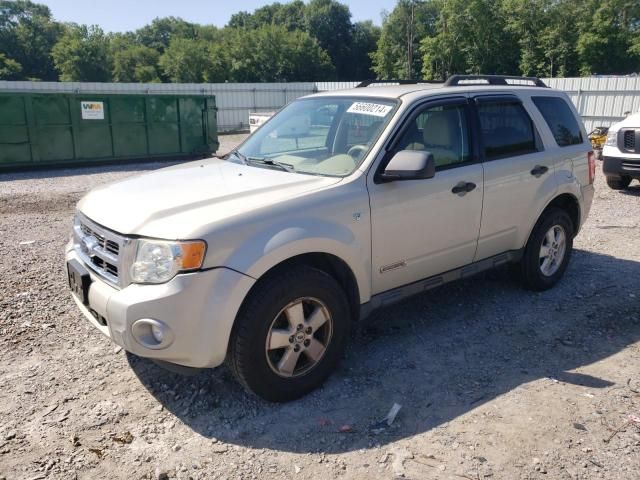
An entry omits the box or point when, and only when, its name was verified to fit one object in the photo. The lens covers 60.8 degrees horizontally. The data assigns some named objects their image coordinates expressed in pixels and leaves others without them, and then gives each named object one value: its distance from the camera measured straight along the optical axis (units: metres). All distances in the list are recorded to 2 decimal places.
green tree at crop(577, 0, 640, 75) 47.28
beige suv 2.96
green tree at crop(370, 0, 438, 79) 68.00
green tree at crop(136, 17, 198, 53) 105.88
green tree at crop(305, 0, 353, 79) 89.81
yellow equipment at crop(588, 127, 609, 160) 15.05
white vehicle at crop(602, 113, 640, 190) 9.82
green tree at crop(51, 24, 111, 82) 72.75
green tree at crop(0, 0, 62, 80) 84.44
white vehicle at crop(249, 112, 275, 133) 18.59
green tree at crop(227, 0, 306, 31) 101.44
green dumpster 13.43
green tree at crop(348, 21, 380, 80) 87.80
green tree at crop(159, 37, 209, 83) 66.00
